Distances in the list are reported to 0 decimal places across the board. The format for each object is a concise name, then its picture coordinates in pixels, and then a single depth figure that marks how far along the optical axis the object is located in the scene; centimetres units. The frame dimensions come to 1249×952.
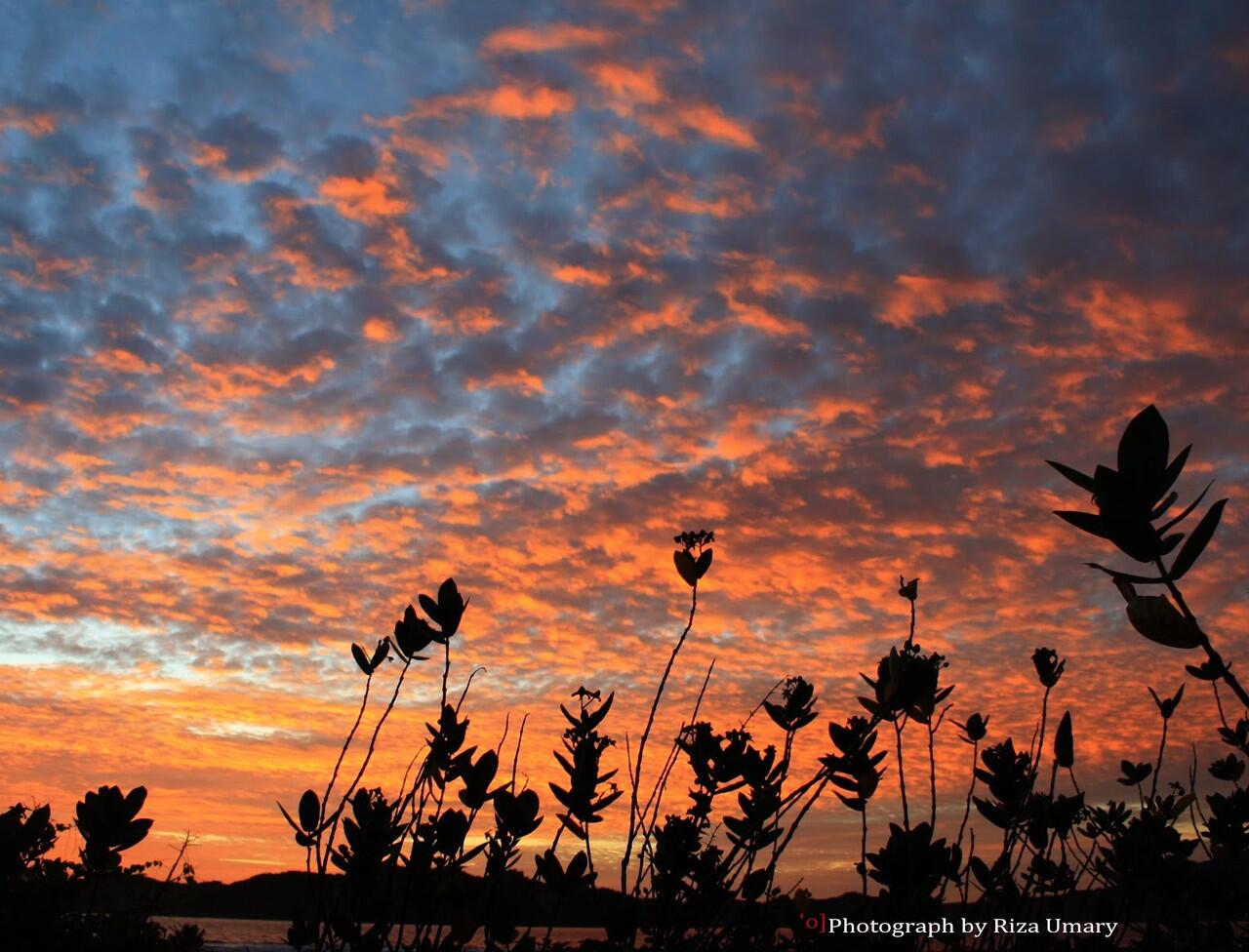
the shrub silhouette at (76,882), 260
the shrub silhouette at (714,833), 254
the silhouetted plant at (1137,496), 136
